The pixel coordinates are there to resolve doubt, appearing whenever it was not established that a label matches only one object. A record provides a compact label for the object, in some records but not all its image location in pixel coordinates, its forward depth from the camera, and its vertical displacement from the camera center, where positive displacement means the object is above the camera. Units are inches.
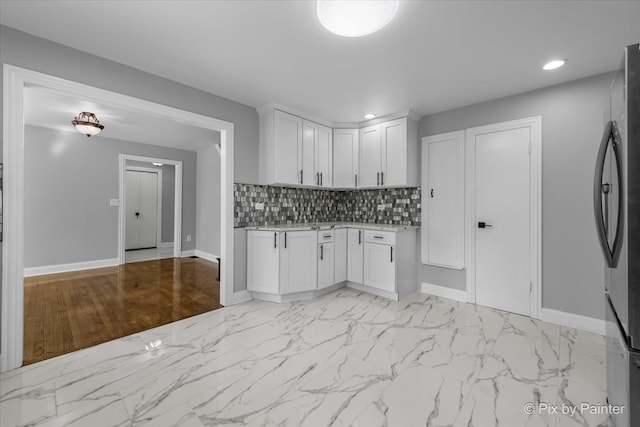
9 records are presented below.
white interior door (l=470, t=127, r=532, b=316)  110.4 -1.4
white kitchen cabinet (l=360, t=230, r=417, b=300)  127.2 -23.2
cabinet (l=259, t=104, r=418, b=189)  129.4 +33.4
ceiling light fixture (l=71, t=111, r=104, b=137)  139.1 +47.7
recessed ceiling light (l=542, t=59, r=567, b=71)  87.4 +50.8
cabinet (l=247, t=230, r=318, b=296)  121.9 -21.6
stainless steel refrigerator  40.1 -1.9
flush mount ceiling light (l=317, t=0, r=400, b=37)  55.3 +43.2
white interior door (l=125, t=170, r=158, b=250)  269.9 +4.9
